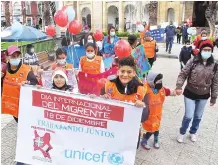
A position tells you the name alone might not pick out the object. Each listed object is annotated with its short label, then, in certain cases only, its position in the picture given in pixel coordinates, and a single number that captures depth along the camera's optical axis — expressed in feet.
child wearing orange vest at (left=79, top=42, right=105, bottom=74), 10.90
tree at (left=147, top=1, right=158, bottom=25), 67.41
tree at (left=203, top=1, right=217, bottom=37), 37.12
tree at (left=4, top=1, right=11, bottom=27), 44.97
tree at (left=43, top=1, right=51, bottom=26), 36.20
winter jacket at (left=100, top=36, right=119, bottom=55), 17.20
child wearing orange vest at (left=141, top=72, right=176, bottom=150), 8.09
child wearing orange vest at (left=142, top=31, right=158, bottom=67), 16.11
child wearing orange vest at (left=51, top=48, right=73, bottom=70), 10.67
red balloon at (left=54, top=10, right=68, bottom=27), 14.95
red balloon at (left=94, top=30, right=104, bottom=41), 20.38
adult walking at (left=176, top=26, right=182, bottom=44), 42.40
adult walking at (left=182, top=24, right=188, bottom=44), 39.50
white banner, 6.27
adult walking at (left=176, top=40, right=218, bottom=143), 8.58
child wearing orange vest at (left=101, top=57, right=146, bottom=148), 6.64
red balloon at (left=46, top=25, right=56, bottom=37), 22.56
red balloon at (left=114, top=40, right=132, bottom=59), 12.50
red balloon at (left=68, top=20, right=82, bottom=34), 15.93
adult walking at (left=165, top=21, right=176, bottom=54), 32.12
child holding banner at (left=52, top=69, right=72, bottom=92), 7.26
